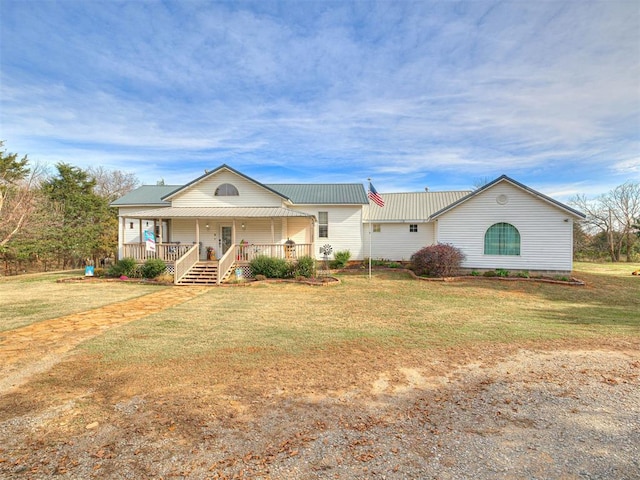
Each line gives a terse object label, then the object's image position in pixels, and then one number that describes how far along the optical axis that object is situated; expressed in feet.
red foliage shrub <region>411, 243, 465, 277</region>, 52.45
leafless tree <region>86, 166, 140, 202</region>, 129.29
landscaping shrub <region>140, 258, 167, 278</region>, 52.01
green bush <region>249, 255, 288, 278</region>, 53.06
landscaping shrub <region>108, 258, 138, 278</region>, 53.42
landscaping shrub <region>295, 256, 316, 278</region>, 53.21
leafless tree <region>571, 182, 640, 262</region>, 104.53
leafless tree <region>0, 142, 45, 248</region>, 70.69
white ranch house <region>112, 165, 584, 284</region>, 54.80
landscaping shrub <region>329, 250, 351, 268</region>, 67.62
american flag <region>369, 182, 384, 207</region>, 58.29
